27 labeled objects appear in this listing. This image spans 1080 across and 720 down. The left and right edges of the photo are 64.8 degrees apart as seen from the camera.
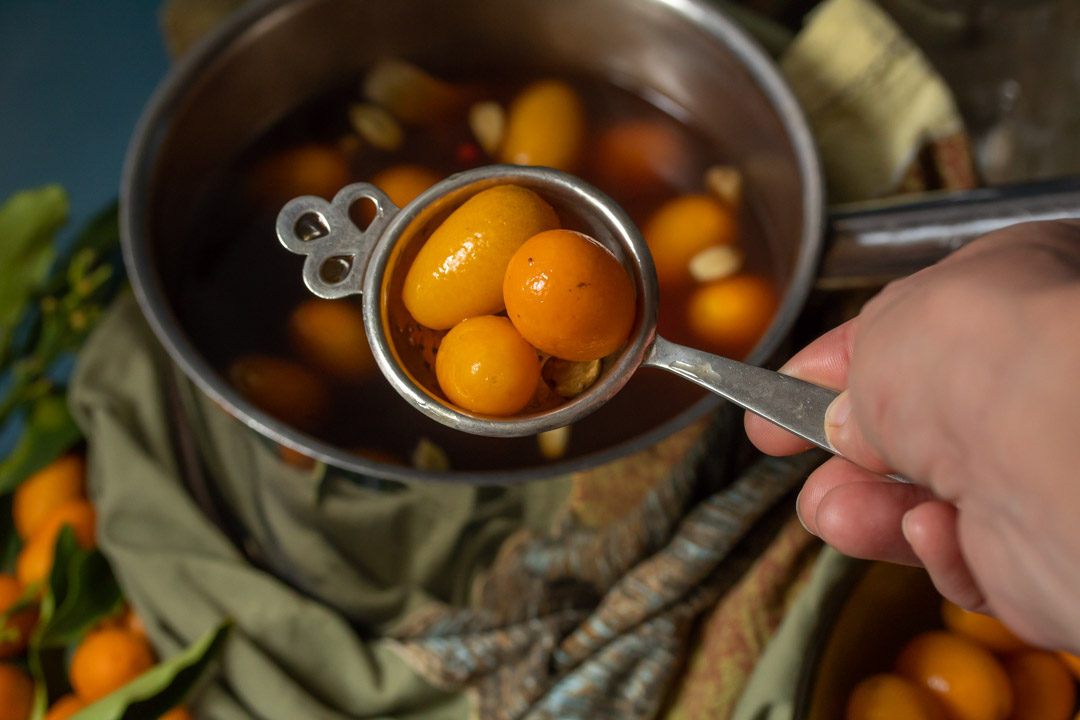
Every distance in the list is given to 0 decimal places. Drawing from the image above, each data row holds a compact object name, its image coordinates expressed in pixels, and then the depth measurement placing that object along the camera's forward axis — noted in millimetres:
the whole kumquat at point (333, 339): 635
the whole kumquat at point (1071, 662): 537
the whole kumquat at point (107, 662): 679
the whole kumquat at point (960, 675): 525
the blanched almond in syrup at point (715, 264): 688
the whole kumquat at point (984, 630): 550
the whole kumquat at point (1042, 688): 545
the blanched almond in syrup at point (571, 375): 422
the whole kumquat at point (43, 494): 766
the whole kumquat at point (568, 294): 369
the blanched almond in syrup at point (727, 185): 743
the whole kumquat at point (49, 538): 717
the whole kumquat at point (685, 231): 685
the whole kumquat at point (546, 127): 720
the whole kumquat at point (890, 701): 509
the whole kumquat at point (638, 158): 739
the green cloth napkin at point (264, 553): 583
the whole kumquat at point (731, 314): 653
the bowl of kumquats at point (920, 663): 511
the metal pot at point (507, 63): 545
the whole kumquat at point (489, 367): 388
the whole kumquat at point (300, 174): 728
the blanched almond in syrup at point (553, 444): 612
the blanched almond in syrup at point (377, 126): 747
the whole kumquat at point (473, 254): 406
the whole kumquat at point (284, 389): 647
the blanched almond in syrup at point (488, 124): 737
